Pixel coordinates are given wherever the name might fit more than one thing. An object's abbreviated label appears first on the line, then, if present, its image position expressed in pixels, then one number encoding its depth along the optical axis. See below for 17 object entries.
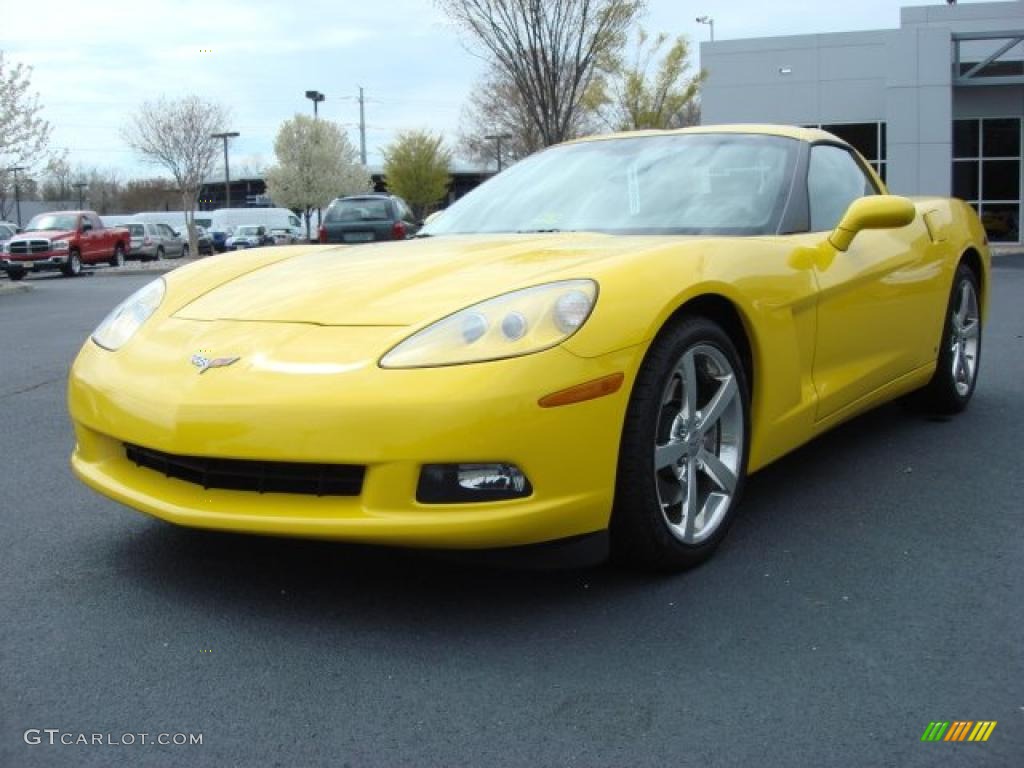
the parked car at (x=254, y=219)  53.03
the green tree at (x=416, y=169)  62.25
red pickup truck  27.39
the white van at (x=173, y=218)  59.98
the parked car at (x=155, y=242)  37.59
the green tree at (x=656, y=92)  27.81
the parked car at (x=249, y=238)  41.05
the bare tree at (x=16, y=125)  24.34
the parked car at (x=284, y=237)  46.50
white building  23.55
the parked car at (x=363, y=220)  18.47
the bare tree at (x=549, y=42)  20.75
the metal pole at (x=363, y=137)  67.22
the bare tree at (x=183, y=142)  44.31
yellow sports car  2.59
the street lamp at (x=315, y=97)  55.41
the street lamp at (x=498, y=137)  50.97
